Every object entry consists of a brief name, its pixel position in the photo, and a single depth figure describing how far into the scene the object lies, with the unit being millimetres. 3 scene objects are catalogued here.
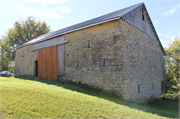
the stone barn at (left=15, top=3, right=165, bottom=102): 9611
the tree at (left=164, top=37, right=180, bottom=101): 28591
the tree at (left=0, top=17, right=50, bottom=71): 32438
